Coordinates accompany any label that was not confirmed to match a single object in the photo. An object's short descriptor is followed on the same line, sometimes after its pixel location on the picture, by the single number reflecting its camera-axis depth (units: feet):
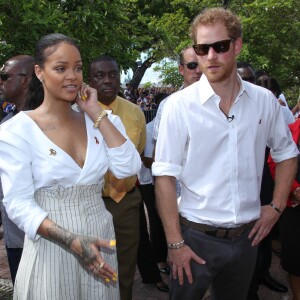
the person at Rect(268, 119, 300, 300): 10.38
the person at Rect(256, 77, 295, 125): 17.93
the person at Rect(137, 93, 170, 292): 13.43
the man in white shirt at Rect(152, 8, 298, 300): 7.80
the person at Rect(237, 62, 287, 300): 12.01
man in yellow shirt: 10.71
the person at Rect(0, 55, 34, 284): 10.49
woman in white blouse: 6.76
